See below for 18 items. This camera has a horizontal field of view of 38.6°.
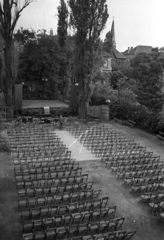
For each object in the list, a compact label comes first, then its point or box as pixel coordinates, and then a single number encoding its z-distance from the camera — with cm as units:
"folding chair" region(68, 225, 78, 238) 763
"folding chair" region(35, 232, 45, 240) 727
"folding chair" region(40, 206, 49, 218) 872
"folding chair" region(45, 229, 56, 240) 740
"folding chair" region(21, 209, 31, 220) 865
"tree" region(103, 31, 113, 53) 8071
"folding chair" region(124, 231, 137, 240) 756
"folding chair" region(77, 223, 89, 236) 780
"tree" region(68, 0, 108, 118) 2542
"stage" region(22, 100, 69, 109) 3145
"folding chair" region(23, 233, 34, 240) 718
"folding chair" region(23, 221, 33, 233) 780
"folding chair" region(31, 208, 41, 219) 862
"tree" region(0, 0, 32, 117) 2309
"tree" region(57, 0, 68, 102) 3788
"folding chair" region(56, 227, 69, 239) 747
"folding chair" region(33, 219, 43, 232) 781
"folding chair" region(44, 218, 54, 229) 804
